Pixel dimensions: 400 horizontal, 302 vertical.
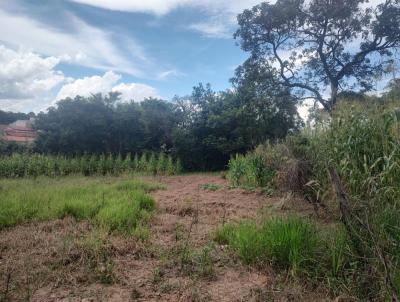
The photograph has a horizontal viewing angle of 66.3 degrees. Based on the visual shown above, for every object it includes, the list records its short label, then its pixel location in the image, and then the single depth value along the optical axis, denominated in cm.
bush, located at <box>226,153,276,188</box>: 724
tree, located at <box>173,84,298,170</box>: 1413
